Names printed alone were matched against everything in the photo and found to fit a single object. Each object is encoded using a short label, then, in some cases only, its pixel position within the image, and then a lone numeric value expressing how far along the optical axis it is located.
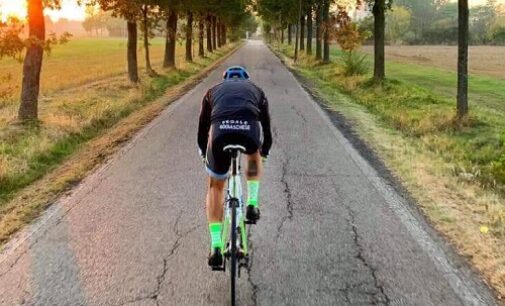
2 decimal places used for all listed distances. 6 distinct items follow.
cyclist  4.32
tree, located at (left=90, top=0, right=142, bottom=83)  19.94
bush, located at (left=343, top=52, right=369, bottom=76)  24.78
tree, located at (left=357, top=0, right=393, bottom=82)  20.67
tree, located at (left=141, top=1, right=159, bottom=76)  24.45
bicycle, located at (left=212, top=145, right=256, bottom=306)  4.21
